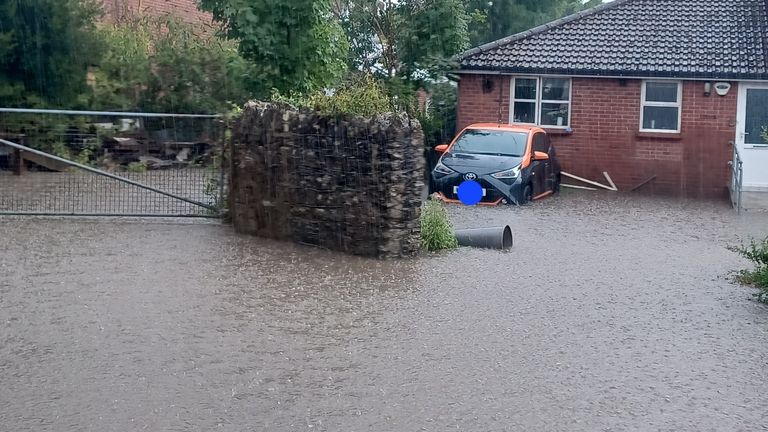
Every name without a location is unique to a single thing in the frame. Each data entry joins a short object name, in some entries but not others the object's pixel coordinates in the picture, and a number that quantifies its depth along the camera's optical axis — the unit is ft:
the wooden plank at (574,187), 73.92
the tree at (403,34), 76.28
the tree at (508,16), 109.09
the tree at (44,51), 59.85
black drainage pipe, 40.81
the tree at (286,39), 57.11
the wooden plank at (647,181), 73.97
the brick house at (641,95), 72.69
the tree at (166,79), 64.23
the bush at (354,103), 37.45
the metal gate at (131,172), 42.50
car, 58.29
